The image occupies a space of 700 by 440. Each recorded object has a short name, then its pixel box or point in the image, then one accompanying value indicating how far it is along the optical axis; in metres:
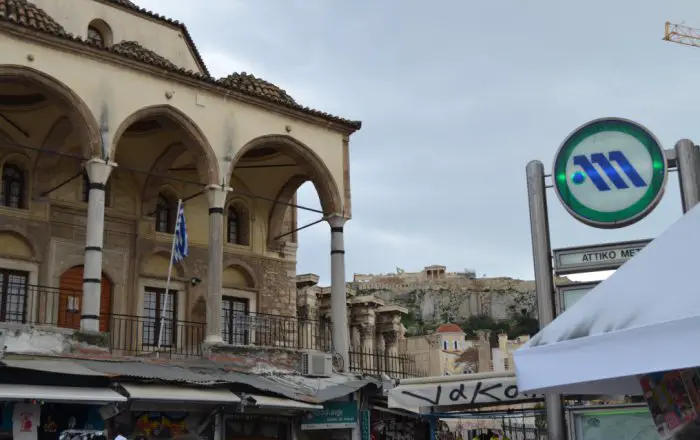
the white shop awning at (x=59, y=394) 12.20
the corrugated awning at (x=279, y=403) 15.03
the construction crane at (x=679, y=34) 106.94
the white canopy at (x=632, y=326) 3.56
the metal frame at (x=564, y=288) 7.94
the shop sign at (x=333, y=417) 17.03
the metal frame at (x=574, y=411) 7.58
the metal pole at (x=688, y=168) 7.40
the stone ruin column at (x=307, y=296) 28.25
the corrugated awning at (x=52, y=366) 12.53
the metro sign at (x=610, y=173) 7.54
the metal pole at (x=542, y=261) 7.79
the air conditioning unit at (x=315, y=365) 17.84
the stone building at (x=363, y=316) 28.69
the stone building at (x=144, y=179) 15.83
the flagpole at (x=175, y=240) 16.61
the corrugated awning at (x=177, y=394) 13.41
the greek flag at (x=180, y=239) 16.50
